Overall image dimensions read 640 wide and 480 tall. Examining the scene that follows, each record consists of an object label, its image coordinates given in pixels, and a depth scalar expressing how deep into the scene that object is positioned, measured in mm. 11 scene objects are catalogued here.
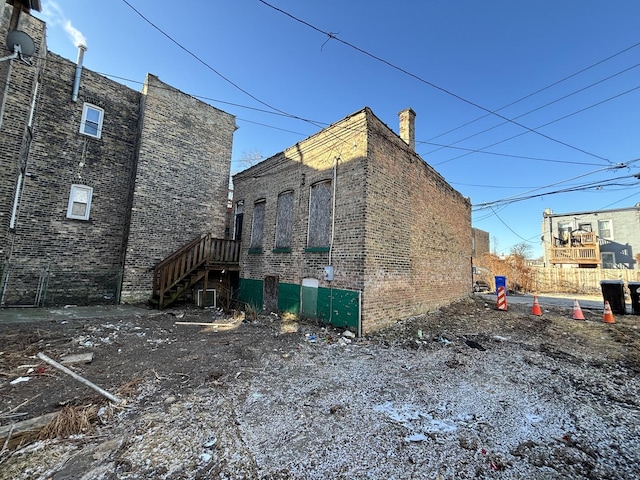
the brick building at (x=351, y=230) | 7227
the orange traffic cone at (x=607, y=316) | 8172
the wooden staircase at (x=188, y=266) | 9983
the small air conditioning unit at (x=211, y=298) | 11402
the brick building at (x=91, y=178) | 8992
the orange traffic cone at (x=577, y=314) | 8538
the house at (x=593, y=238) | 20969
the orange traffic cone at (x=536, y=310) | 9453
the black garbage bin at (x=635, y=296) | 9359
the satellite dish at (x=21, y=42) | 7676
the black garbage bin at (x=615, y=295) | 9484
